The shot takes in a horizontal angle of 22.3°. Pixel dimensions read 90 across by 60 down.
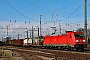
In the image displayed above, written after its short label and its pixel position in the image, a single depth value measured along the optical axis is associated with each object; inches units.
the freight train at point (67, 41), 1560.0
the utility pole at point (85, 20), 1497.3
